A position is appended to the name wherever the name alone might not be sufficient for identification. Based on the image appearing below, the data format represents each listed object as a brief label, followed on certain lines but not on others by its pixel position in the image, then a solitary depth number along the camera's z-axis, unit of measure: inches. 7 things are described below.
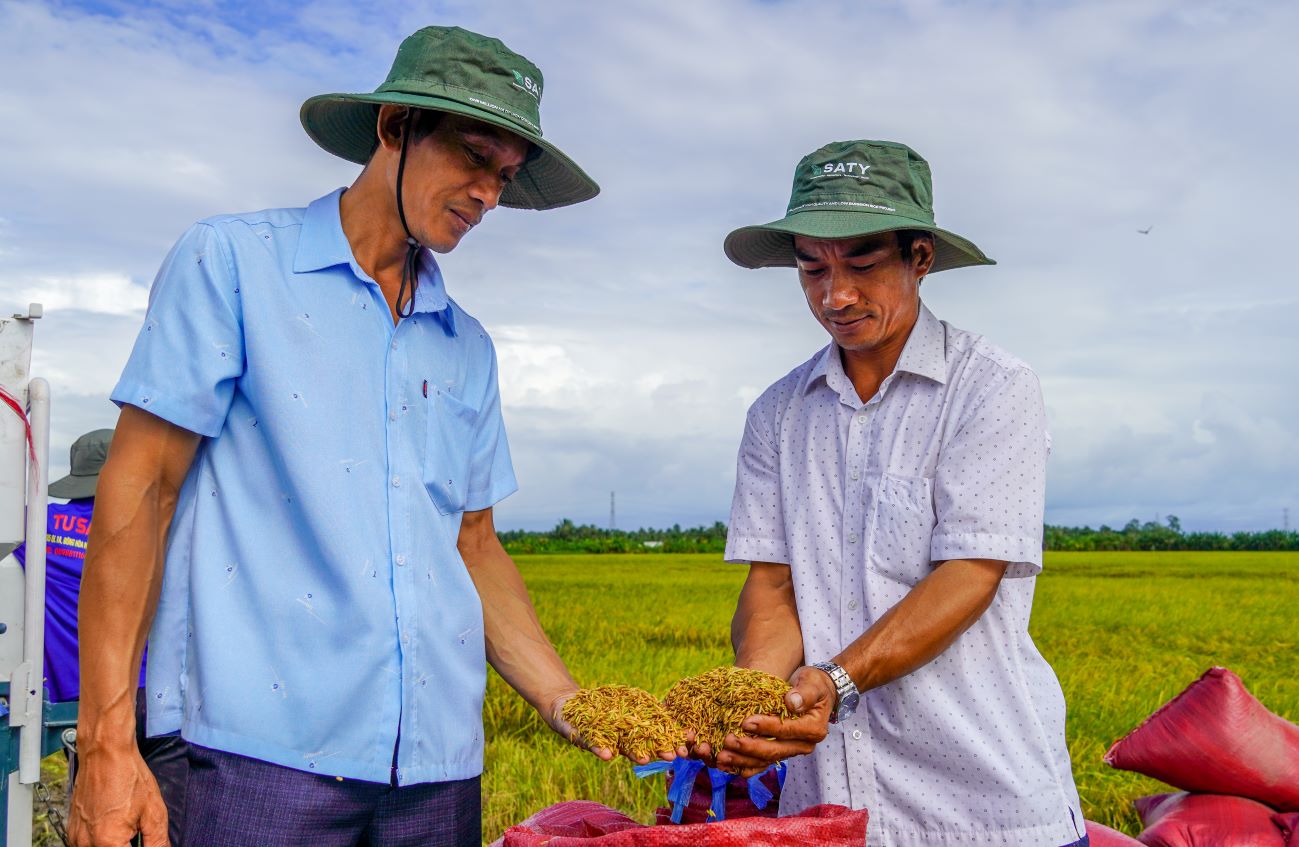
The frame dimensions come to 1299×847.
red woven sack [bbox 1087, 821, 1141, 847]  142.7
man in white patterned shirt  86.9
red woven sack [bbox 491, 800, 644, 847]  92.9
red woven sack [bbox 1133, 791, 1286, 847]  152.3
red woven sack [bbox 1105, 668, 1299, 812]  152.7
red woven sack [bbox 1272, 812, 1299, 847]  151.1
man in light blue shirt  75.8
